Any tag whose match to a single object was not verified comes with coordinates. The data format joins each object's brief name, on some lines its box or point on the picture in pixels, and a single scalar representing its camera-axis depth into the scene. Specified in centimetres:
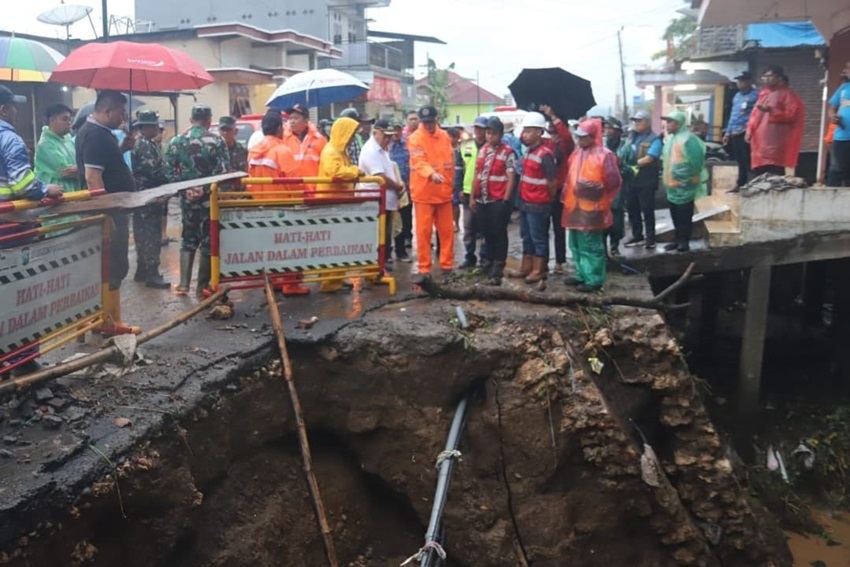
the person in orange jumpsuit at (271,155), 790
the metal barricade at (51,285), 470
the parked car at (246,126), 1611
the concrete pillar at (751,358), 978
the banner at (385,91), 3506
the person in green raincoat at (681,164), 876
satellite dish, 1784
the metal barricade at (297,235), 669
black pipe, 411
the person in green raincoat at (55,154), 701
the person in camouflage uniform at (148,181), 810
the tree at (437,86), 4391
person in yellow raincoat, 729
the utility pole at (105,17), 1849
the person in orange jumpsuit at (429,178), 803
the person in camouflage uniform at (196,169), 749
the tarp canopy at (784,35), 1708
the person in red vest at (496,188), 786
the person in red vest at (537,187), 757
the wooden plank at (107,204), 494
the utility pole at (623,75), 4609
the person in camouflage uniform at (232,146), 739
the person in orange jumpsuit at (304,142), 821
